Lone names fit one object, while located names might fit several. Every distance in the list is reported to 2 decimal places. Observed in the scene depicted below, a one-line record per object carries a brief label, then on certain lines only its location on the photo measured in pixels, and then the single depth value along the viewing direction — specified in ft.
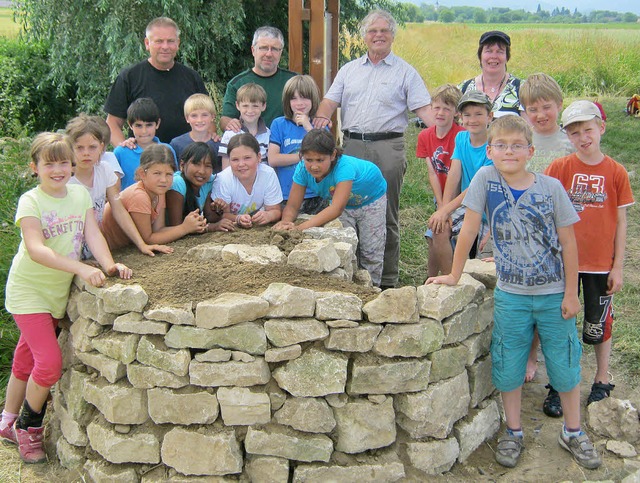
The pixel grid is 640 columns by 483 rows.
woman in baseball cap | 15.21
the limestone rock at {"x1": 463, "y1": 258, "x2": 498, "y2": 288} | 12.86
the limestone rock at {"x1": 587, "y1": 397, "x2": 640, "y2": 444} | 12.26
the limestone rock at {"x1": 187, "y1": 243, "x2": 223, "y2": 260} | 12.75
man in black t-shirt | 16.14
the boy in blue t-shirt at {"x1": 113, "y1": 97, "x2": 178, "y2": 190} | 14.52
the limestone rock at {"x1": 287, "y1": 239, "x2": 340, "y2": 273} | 12.21
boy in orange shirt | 11.86
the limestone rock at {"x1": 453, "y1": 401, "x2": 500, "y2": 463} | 11.83
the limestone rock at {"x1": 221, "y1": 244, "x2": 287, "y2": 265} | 12.41
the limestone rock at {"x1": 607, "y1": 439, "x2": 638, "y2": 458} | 11.86
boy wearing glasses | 10.96
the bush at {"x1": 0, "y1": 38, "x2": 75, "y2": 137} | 30.12
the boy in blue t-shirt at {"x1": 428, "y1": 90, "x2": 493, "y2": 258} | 13.67
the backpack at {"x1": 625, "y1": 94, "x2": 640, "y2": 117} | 37.86
